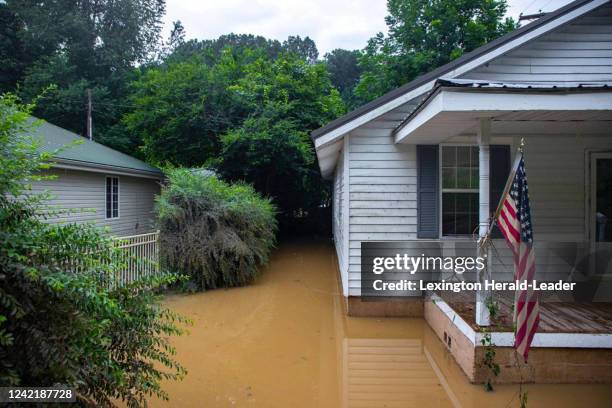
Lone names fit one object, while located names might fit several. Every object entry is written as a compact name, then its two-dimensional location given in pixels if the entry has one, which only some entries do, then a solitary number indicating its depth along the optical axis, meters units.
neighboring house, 10.67
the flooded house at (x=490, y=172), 6.10
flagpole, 3.92
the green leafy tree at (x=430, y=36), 20.92
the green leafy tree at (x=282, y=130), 14.67
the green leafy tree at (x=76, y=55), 23.83
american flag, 3.71
